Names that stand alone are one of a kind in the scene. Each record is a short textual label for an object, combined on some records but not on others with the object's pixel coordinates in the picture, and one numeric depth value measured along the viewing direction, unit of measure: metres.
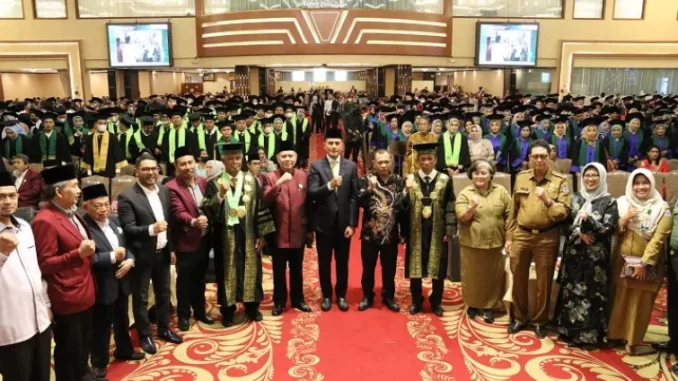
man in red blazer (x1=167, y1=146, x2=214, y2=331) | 4.32
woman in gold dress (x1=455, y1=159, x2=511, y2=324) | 4.58
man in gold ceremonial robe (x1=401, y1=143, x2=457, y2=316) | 4.80
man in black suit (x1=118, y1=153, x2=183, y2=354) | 3.94
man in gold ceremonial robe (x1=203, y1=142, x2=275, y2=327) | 4.52
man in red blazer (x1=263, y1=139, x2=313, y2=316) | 4.75
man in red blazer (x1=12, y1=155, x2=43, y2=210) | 6.24
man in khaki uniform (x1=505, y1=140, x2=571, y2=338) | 4.28
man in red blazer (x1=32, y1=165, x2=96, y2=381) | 3.10
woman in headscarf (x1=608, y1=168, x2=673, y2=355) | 3.93
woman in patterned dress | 4.11
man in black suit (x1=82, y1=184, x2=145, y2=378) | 3.52
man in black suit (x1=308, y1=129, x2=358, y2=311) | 4.84
